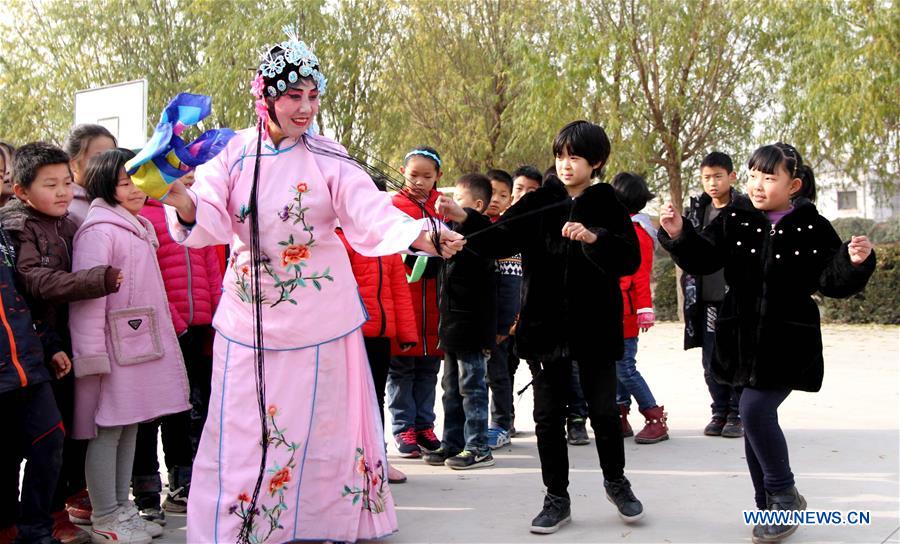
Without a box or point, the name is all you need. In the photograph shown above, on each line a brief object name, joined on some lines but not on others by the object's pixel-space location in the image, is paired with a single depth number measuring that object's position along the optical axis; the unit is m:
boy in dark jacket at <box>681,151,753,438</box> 6.17
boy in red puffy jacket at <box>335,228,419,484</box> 5.12
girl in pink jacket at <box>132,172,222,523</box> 4.48
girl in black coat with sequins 3.96
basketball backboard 8.55
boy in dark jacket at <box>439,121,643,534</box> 4.22
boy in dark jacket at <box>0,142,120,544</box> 3.94
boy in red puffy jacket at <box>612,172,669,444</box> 6.11
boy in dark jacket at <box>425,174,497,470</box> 5.48
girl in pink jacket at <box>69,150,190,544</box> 4.09
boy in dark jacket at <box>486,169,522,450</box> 6.03
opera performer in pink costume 3.74
